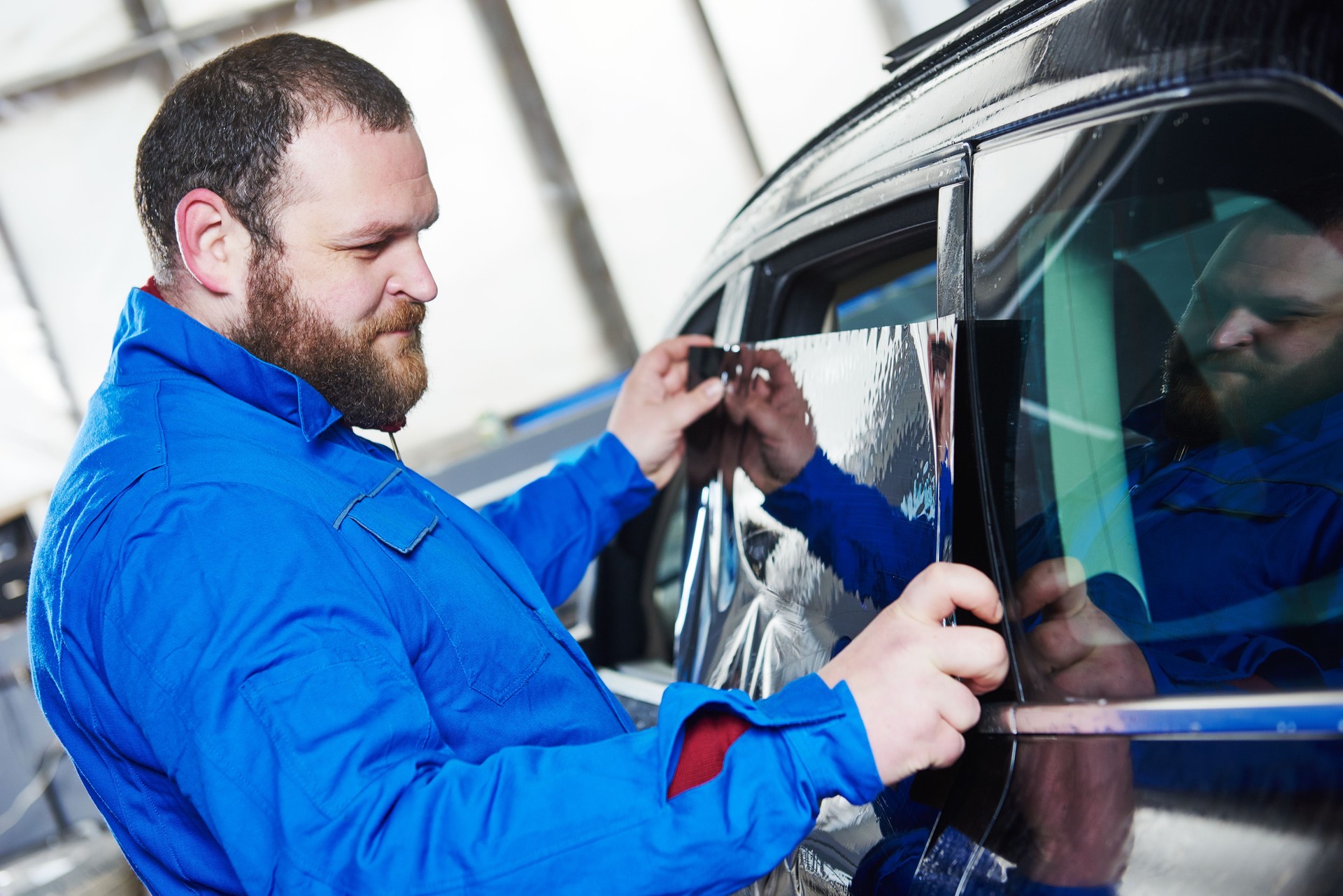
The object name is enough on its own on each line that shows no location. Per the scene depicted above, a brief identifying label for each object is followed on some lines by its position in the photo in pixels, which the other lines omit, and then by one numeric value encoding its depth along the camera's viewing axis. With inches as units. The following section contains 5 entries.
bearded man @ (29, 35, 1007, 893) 33.3
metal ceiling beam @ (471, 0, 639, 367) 251.4
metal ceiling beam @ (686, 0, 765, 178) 261.1
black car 28.8
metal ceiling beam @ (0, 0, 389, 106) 229.1
